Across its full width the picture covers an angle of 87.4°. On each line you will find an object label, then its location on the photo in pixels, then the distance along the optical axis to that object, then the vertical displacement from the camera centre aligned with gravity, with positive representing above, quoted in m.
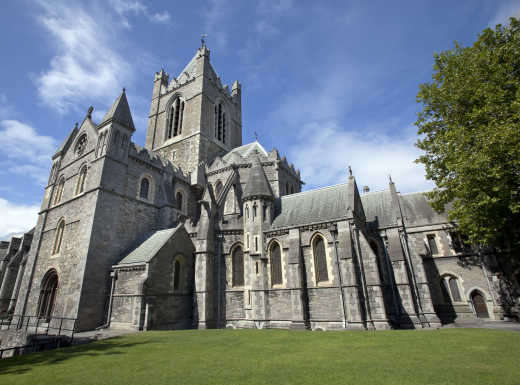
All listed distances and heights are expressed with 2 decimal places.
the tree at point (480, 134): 12.29 +7.12
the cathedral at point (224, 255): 17.06 +2.74
